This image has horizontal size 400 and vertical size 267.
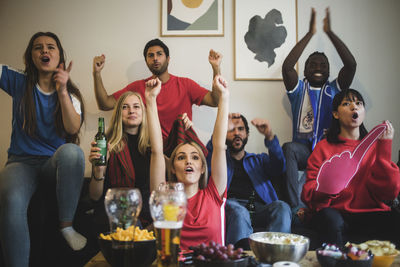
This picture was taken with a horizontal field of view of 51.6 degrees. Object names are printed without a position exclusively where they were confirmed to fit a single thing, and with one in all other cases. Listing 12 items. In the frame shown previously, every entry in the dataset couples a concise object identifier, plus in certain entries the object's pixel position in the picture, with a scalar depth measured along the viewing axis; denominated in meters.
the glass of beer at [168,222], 1.12
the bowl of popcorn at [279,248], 1.32
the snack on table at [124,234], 1.20
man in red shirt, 2.88
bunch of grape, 1.20
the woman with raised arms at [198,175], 1.75
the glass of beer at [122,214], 1.17
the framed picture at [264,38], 3.19
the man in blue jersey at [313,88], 2.88
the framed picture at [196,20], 3.21
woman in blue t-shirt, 1.92
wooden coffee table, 1.37
